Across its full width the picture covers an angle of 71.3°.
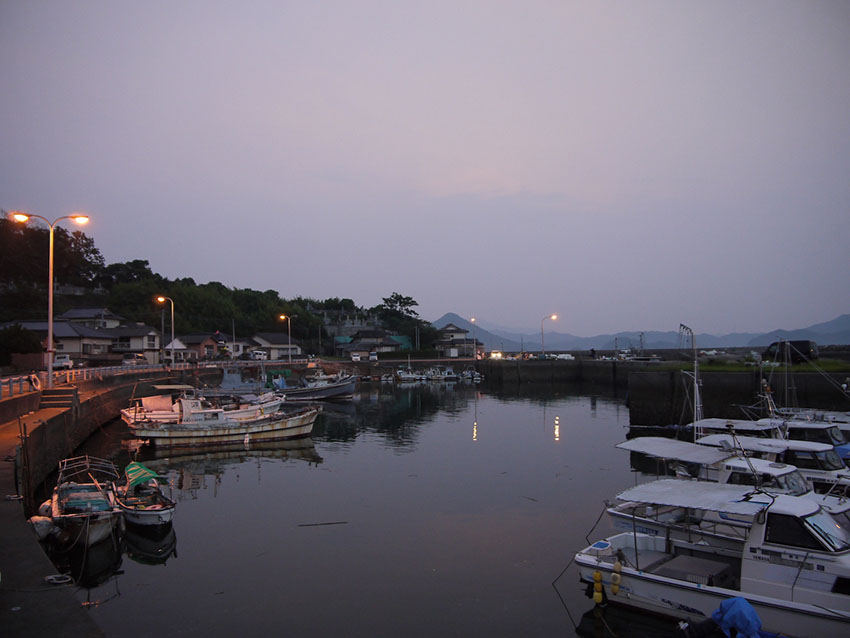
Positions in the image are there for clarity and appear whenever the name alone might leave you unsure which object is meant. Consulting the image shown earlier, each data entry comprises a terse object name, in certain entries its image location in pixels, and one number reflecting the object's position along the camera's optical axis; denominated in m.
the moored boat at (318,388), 56.94
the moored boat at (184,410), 32.16
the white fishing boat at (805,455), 18.53
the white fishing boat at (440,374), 85.31
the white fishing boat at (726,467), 15.30
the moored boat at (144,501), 16.31
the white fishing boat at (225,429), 30.81
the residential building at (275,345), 103.00
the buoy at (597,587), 12.33
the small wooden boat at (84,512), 14.61
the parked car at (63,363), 51.91
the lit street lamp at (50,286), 24.96
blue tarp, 9.66
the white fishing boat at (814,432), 23.14
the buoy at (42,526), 13.85
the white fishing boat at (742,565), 10.30
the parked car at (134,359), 70.00
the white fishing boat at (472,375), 85.31
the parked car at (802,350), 42.66
